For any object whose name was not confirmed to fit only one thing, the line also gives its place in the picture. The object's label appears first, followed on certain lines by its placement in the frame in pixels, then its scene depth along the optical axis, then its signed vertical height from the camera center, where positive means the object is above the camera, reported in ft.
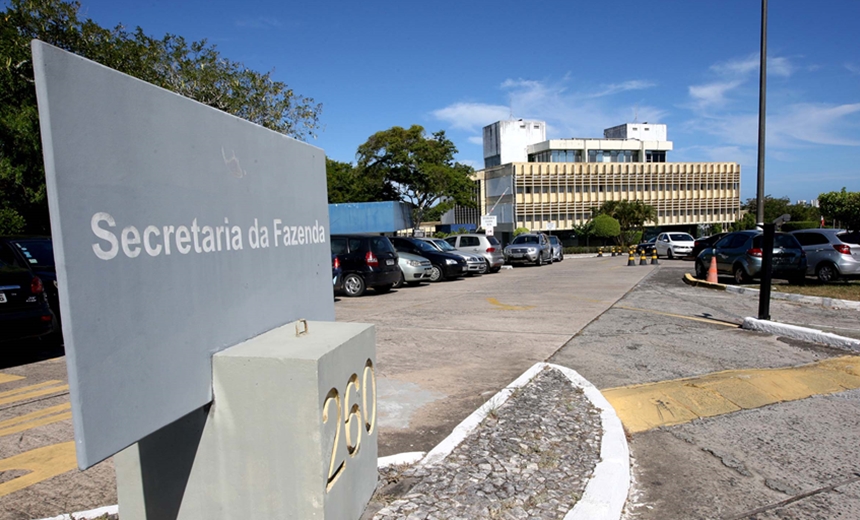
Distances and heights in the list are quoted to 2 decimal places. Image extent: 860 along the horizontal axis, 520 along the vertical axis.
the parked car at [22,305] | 25.02 -3.18
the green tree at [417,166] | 141.79 +13.48
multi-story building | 226.38 +13.62
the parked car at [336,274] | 49.72 -4.40
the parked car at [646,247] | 115.40 -6.87
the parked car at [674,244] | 108.68 -6.15
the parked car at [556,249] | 115.55 -6.82
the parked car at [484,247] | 84.28 -4.27
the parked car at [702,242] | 92.38 -5.19
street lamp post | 31.53 -0.91
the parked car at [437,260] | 67.26 -4.75
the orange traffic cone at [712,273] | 55.26 -5.95
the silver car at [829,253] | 50.24 -4.14
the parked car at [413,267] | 60.03 -4.90
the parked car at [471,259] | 74.08 -5.30
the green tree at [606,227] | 176.55 -3.99
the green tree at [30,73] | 55.47 +17.45
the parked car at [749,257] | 51.19 -4.43
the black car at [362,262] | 50.85 -3.53
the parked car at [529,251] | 99.60 -5.91
